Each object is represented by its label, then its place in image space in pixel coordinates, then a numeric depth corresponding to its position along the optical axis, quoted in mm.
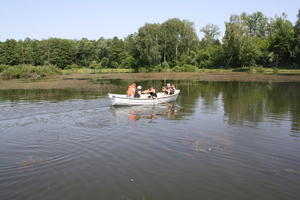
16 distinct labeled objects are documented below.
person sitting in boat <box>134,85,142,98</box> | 19578
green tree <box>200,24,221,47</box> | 99188
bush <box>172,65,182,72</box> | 73094
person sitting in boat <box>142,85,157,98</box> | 20375
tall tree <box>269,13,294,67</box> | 66812
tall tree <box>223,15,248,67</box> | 65625
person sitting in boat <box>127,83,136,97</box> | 19641
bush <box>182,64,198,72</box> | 71750
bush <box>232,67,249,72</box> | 67138
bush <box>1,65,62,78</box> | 56312
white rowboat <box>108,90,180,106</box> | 18566
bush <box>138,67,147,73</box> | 74950
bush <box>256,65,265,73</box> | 64562
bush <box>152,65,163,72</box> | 74312
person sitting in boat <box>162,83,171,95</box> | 21684
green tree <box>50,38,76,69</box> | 90156
